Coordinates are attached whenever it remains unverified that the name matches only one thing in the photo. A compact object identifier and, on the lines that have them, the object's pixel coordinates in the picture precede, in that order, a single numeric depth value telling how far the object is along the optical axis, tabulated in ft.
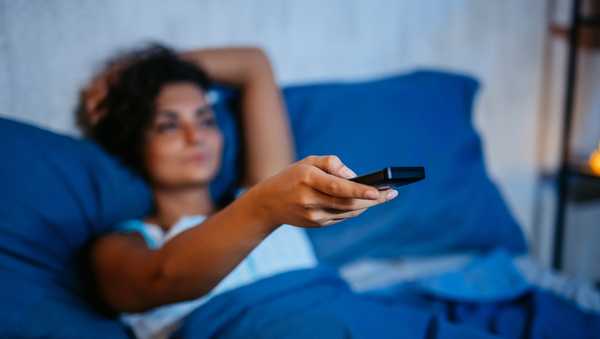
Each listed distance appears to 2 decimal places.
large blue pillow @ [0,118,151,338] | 2.54
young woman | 1.91
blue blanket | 2.53
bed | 2.62
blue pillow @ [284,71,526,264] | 4.11
